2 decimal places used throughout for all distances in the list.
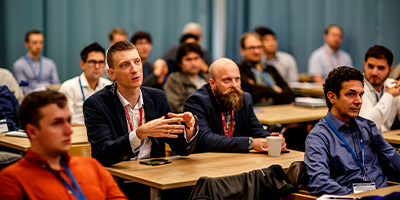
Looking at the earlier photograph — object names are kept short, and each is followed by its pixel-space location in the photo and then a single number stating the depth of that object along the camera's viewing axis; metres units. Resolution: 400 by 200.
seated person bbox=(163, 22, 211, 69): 7.60
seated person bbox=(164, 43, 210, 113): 5.16
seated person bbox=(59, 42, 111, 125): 4.54
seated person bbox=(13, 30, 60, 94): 6.89
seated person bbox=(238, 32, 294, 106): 5.47
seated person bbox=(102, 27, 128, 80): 7.30
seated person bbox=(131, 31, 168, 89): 5.67
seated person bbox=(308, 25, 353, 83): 7.69
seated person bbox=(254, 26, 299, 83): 7.59
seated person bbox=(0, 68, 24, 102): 5.20
